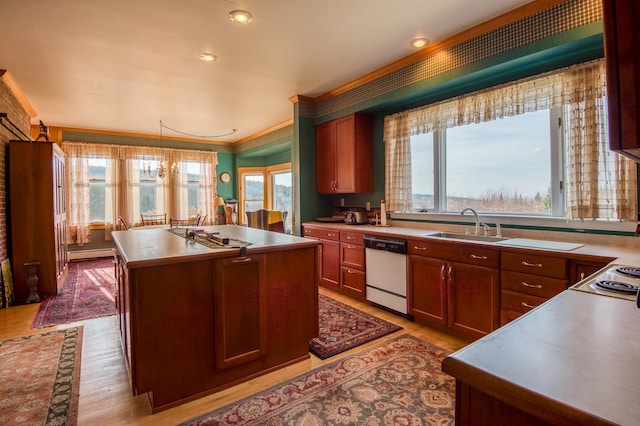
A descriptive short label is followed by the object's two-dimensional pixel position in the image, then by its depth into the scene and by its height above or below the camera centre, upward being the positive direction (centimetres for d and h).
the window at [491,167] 287 +43
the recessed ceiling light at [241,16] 253 +154
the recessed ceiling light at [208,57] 328 +159
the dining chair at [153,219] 696 -8
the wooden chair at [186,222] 705 -15
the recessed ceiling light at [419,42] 301 +156
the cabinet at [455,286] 258 -65
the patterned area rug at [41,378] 190 -110
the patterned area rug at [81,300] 343 -100
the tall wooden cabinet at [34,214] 393 +5
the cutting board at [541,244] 232 -27
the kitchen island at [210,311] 188 -62
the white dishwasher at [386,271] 326 -62
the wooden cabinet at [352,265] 375 -62
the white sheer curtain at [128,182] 642 +71
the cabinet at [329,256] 411 -56
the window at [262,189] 779 +60
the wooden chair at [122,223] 638 -15
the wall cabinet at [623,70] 58 +24
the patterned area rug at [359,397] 184 -114
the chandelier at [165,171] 706 +94
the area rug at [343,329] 269 -108
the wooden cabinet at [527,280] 221 -51
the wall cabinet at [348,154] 422 +76
